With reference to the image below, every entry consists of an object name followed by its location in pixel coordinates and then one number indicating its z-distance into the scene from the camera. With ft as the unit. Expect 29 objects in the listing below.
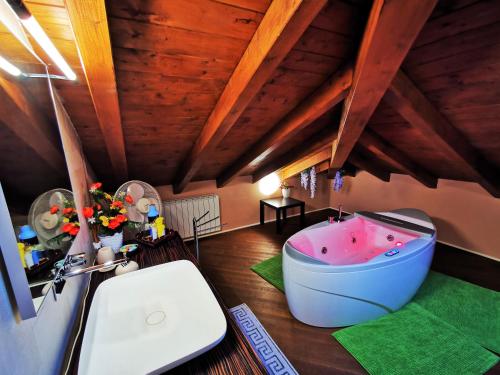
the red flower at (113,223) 5.87
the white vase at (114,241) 5.96
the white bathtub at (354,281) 6.29
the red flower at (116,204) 6.15
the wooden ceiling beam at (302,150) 9.11
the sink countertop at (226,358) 2.73
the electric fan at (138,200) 7.65
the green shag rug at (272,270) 8.99
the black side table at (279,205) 13.10
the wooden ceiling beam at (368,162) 12.59
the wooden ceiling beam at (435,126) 5.68
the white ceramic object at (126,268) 4.80
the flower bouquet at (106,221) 5.83
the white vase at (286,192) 14.57
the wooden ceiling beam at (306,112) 5.65
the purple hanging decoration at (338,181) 13.12
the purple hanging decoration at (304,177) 14.01
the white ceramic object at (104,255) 5.32
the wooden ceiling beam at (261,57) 3.37
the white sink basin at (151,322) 2.84
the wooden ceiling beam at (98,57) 2.93
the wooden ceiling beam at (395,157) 9.30
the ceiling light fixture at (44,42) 2.29
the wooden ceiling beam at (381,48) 3.41
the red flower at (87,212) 5.32
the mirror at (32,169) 2.33
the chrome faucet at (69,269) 3.01
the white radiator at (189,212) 11.59
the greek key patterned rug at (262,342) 5.70
